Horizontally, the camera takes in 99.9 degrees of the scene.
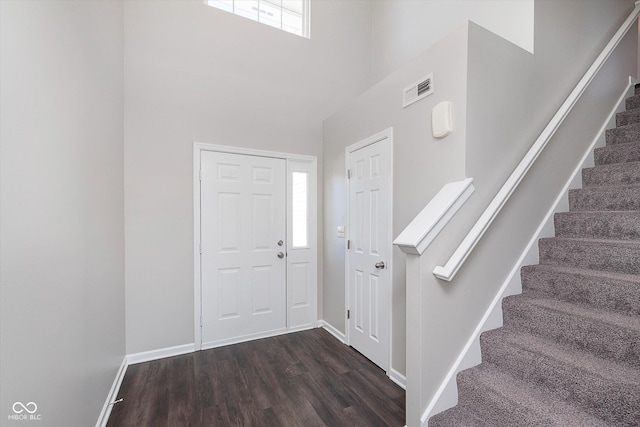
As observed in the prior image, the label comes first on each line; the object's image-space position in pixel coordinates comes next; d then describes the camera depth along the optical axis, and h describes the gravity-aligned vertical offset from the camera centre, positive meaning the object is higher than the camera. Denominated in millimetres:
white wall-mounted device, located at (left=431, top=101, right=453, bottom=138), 1826 +653
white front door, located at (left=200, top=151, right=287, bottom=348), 2939 -379
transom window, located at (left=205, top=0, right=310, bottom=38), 3197 +2529
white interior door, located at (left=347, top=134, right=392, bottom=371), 2432 -348
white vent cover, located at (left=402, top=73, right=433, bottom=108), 1992 +963
